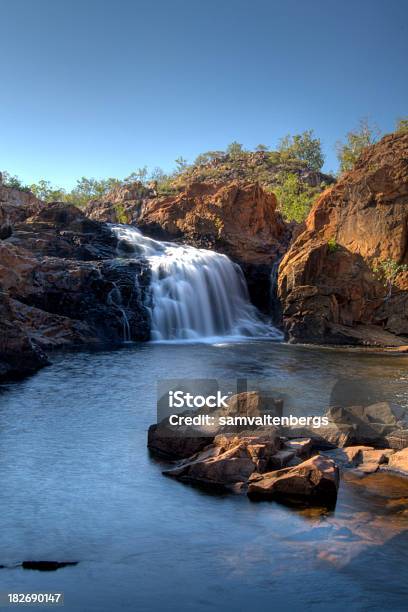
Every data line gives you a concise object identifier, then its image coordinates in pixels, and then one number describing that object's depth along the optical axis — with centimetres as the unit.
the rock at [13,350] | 2270
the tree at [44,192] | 10358
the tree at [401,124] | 6200
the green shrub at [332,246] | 3678
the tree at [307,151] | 11081
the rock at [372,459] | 1230
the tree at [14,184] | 8457
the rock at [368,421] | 1379
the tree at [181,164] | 11744
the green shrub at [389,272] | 3603
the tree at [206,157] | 12025
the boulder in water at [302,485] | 1070
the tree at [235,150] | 11988
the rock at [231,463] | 1164
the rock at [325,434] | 1353
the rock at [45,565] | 851
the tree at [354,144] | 6680
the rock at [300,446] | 1251
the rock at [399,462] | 1222
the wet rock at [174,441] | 1316
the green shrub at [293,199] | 6728
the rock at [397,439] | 1352
